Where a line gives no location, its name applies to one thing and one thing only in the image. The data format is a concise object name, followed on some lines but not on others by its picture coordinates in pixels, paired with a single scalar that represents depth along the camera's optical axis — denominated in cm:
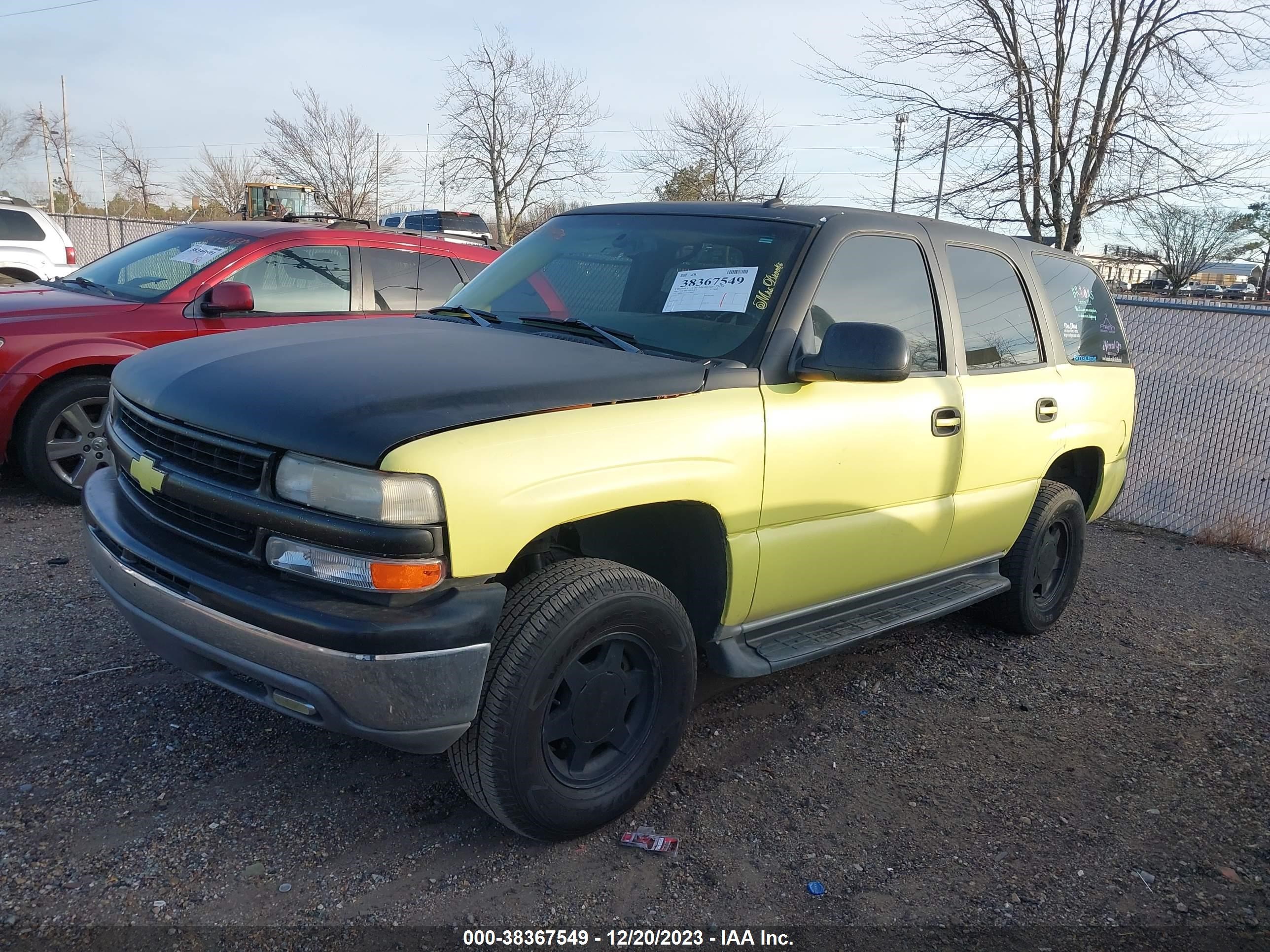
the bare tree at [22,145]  5184
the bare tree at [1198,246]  3372
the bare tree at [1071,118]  1144
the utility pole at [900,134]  1266
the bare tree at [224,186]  4322
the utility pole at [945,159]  1229
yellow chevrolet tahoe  246
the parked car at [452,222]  2012
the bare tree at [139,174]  4572
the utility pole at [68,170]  4669
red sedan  580
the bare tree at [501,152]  2541
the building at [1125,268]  3091
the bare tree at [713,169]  2508
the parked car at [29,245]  1297
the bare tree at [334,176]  3278
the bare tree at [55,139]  5300
